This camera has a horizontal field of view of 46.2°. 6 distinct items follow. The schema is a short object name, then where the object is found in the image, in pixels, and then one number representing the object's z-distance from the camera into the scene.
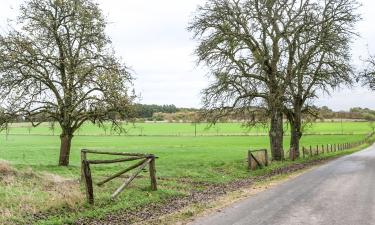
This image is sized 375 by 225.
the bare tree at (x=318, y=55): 35.81
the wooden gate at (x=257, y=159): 27.92
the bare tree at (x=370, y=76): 42.06
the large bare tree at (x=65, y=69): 26.60
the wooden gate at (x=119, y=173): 13.80
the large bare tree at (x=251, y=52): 33.88
